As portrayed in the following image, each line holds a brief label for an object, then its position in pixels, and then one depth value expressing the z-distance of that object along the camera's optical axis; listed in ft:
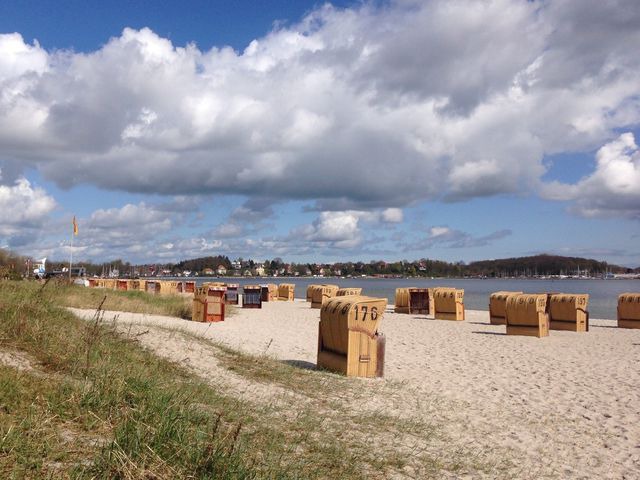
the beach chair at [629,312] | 81.71
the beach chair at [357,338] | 31.76
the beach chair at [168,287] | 142.39
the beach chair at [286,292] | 155.02
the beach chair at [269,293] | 151.01
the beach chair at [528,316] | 64.08
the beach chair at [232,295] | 125.82
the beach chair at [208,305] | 68.64
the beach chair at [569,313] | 72.49
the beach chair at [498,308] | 81.35
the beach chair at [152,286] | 143.10
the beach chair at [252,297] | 110.83
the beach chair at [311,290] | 124.31
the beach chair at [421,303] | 103.65
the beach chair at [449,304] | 89.30
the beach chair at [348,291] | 105.81
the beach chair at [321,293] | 115.05
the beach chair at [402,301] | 105.91
